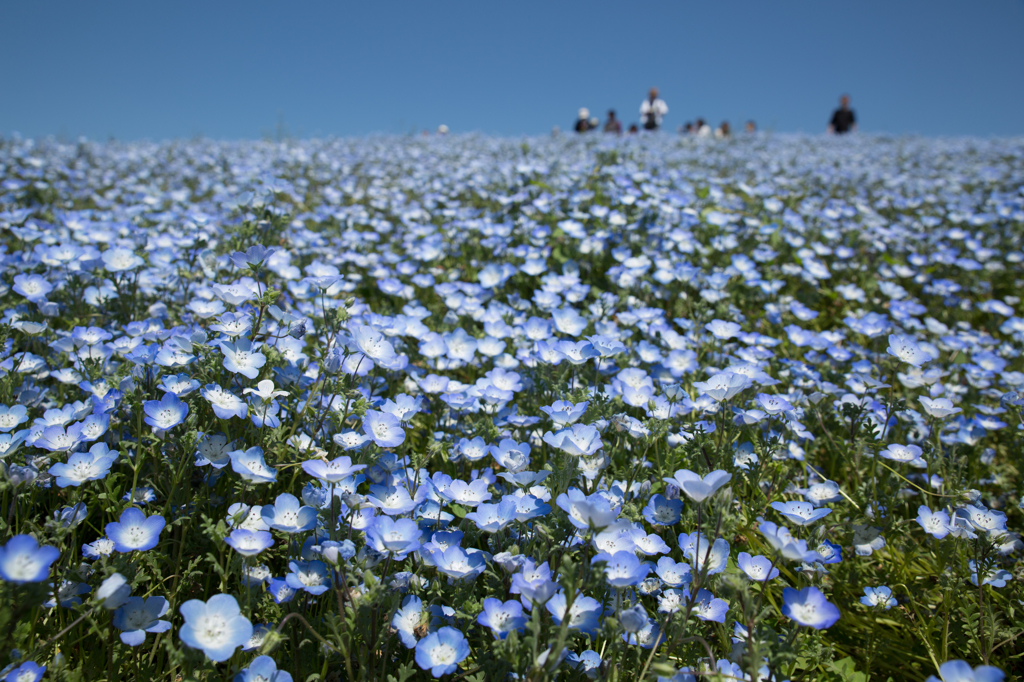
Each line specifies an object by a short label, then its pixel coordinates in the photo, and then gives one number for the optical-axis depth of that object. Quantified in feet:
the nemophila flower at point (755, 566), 1.37
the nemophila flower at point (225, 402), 1.39
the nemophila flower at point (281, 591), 1.20
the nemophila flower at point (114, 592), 1.12
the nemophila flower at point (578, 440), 1.28
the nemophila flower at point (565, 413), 1.49
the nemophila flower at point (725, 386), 1.39
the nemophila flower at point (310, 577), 1.18
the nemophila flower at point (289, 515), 1.28
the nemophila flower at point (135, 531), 1.21
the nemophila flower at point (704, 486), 1.14
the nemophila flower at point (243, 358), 1.41
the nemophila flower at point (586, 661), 1.20
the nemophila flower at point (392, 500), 1.37
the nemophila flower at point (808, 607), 1.17
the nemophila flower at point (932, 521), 1.46
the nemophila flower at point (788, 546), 1.11
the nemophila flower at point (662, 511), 1.45
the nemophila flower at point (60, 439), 1.38
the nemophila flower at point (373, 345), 1.63
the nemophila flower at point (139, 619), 1.14
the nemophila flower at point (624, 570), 1.15
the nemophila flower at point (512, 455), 1.40
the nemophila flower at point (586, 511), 1.07
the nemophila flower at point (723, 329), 2.18
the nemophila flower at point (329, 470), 1.24
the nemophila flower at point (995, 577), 1.45
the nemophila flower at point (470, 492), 1.43
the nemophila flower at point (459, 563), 1.24
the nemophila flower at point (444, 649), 1.16
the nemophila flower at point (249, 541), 1.16
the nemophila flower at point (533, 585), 1.08
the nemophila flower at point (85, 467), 1.30
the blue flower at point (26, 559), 1.02
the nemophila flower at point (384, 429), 1.45
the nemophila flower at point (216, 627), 1.07
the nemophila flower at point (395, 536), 1.20
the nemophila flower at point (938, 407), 1.67
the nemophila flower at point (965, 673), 1.06
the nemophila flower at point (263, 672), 1.12
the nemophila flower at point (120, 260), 2.11
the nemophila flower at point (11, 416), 1.49
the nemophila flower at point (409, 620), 1.20
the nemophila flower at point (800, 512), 1.30
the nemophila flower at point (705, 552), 1.28
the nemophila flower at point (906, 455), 1.71
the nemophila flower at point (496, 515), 1.31
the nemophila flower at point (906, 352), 1.82
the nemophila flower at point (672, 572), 1.33
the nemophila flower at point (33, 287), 2.00
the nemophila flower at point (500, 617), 1.15
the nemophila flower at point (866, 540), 1.50
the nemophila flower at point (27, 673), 1.09
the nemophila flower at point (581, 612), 1.16
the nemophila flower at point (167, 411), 1.38
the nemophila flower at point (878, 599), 1.45
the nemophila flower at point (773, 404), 1.64
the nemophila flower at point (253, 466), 1.23
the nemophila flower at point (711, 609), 1.24
